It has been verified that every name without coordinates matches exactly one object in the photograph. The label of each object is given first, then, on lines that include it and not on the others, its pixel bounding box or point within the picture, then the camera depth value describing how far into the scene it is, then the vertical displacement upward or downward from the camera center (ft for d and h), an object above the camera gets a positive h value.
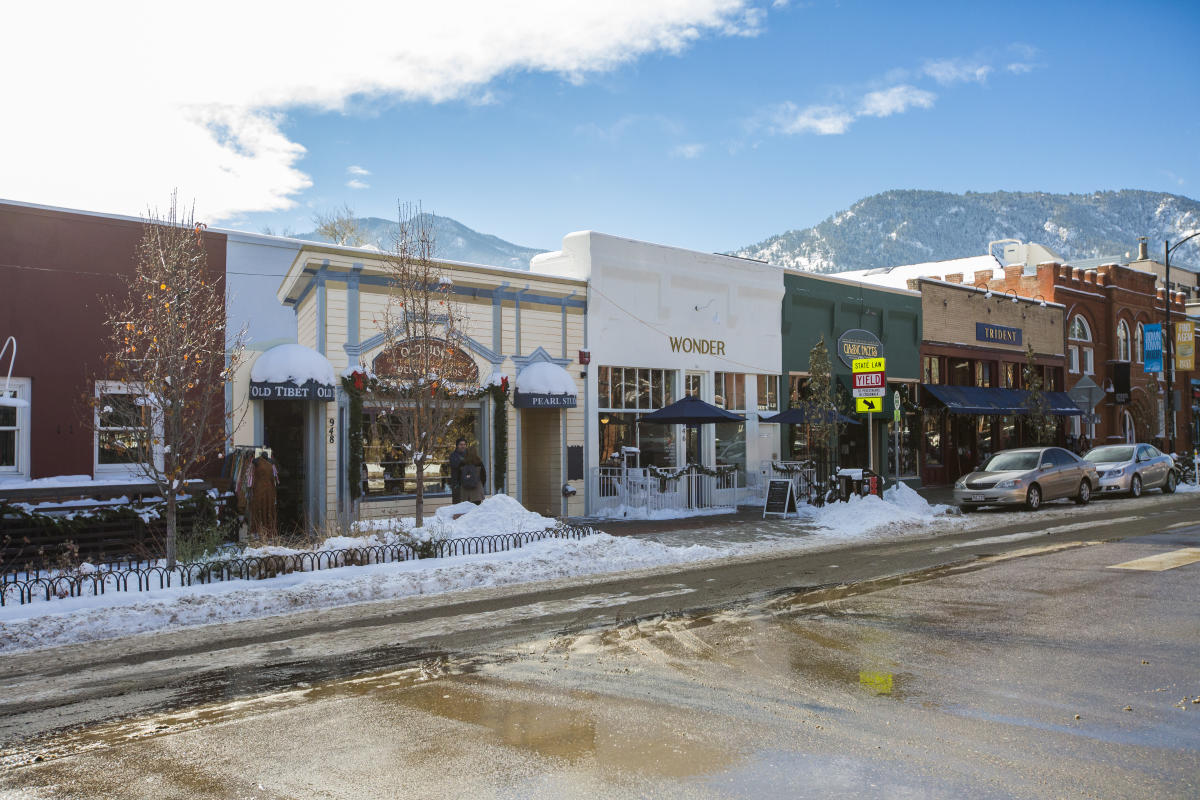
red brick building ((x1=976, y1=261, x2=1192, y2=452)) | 128.26 +13.63
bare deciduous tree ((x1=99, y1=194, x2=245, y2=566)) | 37.88 +3.21
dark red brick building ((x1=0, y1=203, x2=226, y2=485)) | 55.16 +6.51
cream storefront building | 56.34 +1.89
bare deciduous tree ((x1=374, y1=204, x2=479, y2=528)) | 47.19 +4.01
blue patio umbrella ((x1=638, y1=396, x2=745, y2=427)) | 66.03 +0.98
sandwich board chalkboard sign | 64.54 -5.05
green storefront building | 86.02 +8.07
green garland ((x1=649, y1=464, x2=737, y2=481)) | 69.00 -3.39
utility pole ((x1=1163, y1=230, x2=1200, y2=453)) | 108.78 +6.63
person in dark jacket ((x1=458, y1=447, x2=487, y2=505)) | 55.77 -2.94
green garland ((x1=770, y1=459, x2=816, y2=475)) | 73.00 -3.38
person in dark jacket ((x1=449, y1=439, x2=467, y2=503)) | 57.67 -2.60
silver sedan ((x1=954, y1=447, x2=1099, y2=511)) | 69.05 -4.34
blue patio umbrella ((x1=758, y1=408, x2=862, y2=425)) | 71.15 +0.72
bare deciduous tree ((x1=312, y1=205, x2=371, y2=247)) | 123.54 +27.33
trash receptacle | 66.44 -4.34
